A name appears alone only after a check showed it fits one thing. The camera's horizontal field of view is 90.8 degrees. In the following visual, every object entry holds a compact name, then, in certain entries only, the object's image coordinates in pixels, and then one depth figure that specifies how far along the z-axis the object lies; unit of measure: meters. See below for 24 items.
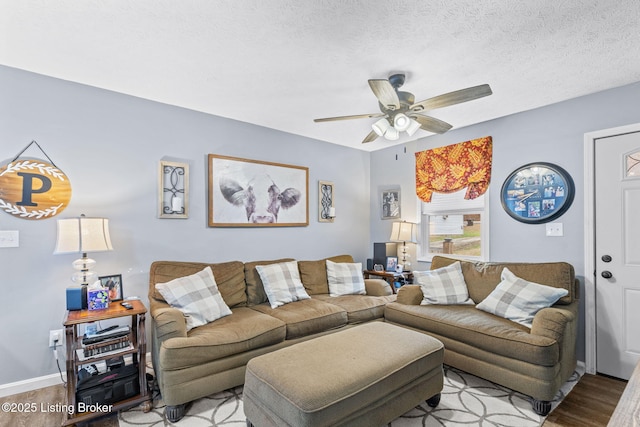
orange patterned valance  3.60
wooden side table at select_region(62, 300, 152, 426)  2.03
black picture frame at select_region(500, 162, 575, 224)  3.02
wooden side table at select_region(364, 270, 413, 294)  4.01
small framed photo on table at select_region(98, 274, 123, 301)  2.61
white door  2.65
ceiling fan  2.10
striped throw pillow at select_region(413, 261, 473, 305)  3.13
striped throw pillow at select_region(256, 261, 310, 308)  3.16
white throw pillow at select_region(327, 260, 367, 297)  3.62
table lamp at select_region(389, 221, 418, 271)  4.15
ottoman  1.59
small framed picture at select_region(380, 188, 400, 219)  4.54
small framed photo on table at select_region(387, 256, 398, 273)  4.26
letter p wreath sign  2.41
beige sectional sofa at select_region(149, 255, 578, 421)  2.16
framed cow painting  3.40
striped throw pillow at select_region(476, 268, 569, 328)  2.56
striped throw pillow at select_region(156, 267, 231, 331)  2.55
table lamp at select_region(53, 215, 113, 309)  2.27
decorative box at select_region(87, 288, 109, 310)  2.33
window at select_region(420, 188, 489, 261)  3.68
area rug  2.10
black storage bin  2.08
